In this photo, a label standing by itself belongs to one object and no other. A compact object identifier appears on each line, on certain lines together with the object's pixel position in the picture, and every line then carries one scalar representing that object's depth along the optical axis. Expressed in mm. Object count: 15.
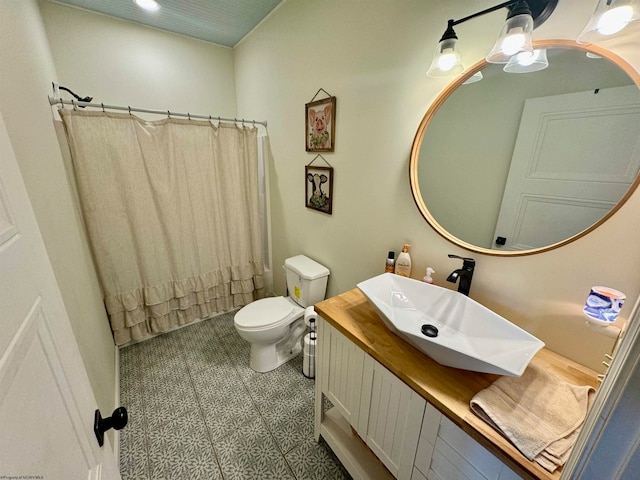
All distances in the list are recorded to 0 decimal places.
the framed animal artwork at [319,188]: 1732
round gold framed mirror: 772
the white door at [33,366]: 319
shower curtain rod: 1414
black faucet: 1061
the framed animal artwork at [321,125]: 1594
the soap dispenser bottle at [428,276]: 1187
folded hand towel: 592
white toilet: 1694
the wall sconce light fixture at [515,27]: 753
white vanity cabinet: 720
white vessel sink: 772
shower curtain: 1684
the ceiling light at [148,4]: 1745
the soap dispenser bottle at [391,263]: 1354
